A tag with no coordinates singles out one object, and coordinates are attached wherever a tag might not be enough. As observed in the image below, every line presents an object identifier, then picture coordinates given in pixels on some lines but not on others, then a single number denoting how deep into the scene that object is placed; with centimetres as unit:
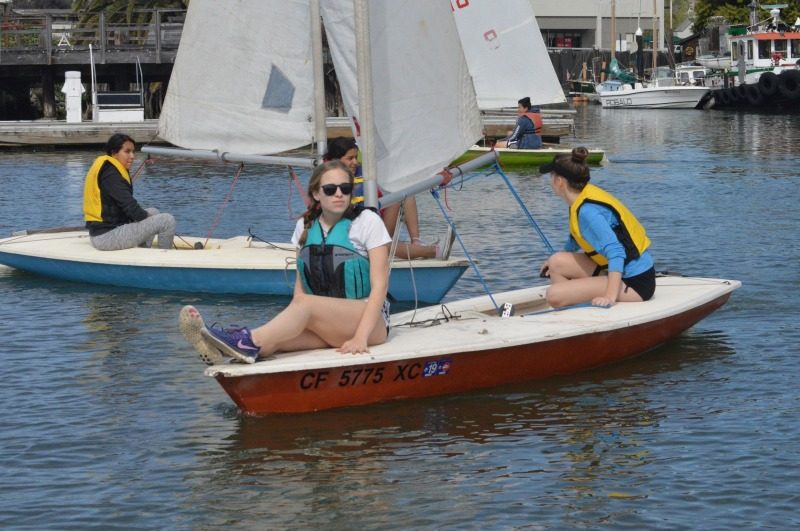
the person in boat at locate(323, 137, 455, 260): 1262
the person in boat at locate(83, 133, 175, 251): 1490
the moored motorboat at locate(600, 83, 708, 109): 6322
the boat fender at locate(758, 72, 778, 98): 5725
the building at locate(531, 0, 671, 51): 9500
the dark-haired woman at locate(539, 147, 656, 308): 1087
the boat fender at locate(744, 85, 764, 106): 5797
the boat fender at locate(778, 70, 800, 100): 5622
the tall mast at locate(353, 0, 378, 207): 1050
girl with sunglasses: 926
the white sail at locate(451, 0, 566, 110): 3006
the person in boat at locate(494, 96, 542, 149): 2803
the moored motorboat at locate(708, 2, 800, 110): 5715
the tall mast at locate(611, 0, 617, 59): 7969
